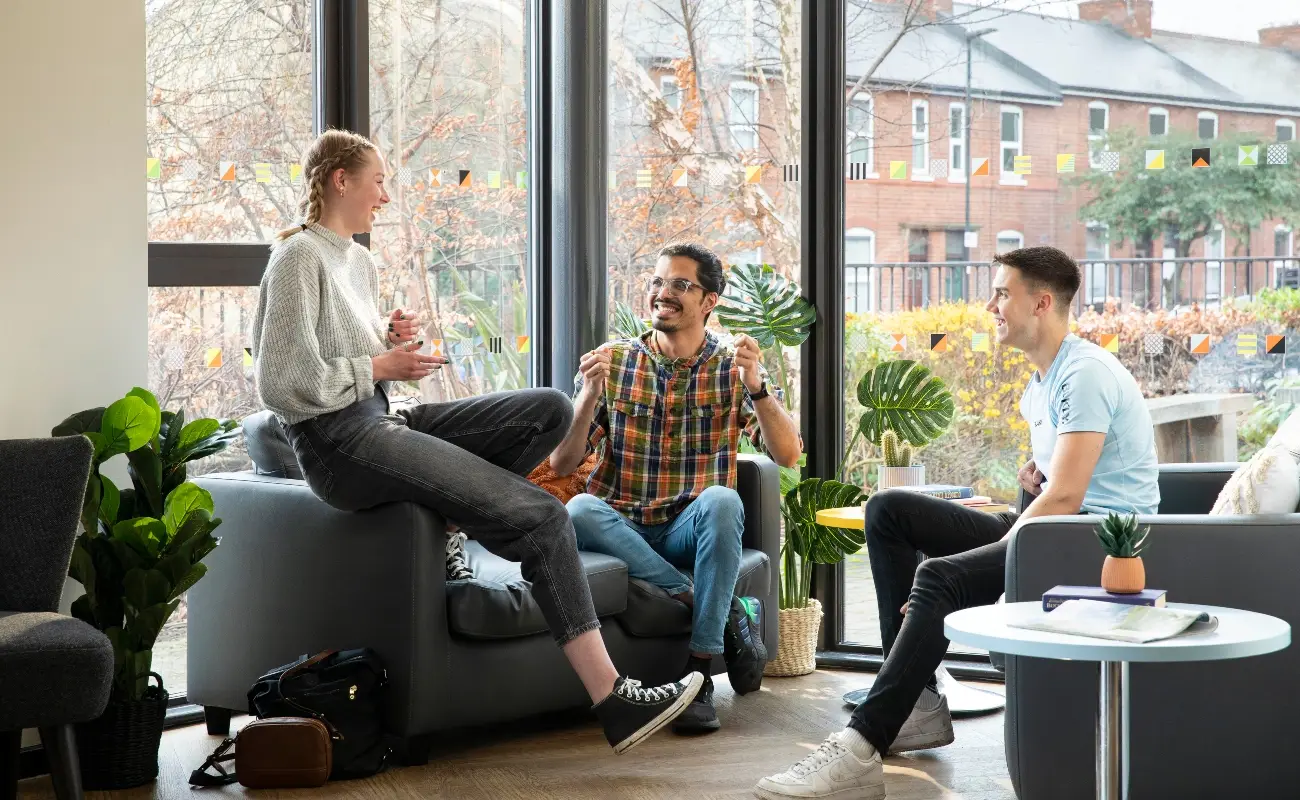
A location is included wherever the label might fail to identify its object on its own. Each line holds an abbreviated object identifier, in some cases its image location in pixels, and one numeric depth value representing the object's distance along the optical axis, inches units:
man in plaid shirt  155.6
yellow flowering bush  177.5
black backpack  128.8
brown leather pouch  127.0
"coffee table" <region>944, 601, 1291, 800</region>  89.6
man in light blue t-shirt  121.6
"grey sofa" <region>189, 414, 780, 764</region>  132.4
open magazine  92.0
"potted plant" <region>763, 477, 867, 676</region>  174.4
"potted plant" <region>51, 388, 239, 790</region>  128.6
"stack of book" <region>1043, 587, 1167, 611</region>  98.5
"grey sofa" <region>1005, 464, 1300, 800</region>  109.7
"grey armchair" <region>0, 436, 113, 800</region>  105.3
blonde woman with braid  130.6
